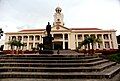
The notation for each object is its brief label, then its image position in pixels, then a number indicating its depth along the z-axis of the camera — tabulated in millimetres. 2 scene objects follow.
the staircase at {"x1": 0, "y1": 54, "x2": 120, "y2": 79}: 8367
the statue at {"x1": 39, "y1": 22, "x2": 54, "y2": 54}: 18669
